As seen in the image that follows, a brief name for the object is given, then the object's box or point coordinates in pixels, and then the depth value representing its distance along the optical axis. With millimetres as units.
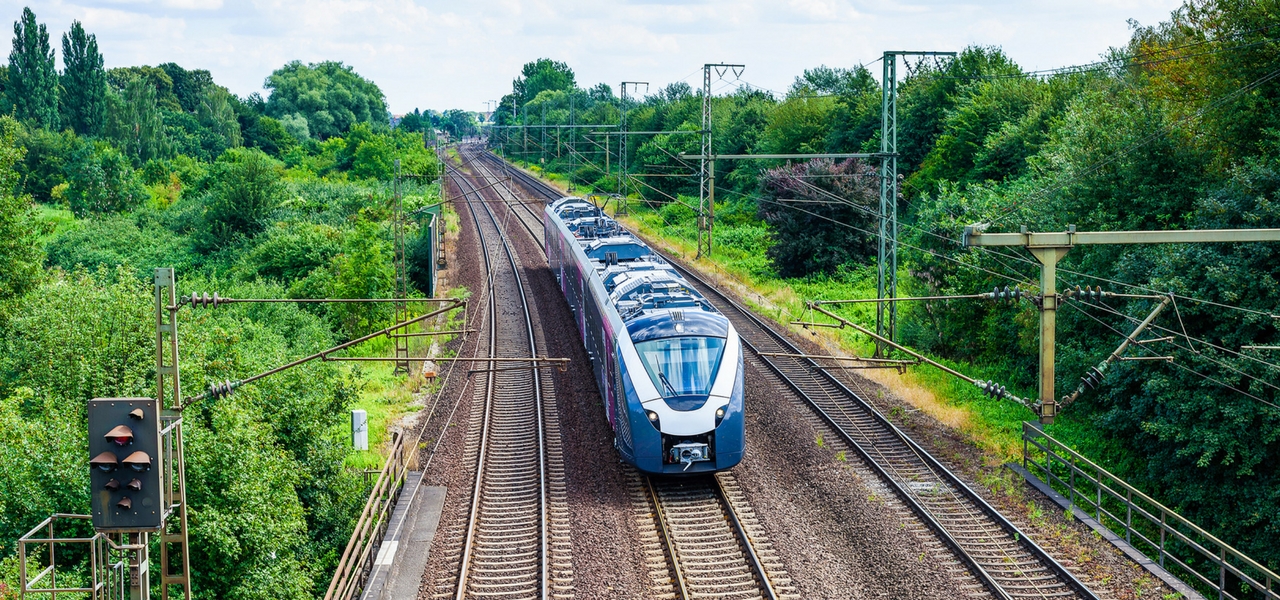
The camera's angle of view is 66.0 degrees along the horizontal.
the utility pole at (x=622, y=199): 65188
